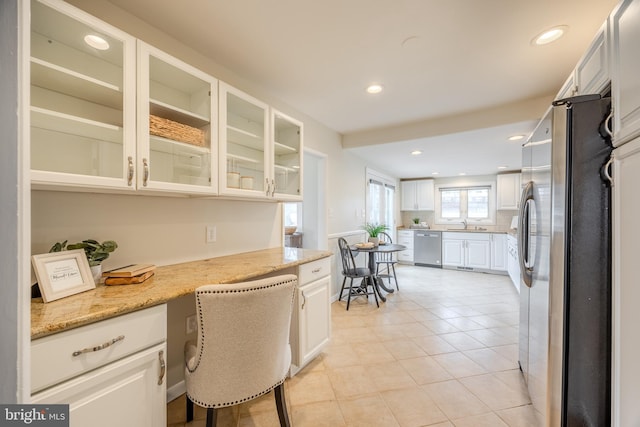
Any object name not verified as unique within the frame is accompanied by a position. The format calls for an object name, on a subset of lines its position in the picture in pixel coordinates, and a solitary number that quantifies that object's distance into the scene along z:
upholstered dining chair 1.08
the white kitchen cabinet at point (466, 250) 5.57
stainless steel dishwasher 6.10
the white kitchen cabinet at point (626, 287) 0.82
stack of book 1.24
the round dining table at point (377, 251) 3.59
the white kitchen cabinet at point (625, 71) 0.84
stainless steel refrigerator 1.06
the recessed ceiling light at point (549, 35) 1.63
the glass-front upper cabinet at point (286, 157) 2.24
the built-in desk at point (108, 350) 0.81
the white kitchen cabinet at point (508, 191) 5.65
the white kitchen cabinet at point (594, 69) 1.08
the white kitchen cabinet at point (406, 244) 6.50
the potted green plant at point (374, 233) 4.09
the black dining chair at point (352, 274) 3.42
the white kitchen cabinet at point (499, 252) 5.36
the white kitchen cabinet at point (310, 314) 1.91
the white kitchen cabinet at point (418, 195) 6.72
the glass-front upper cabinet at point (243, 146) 1.75
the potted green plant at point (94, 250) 1.22
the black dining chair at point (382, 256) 5.11
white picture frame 1.00
